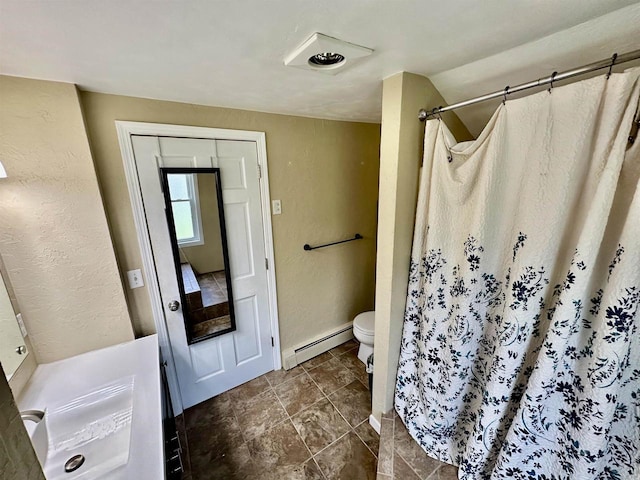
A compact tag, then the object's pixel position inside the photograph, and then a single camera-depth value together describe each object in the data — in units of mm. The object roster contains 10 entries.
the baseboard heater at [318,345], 2293
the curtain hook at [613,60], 773
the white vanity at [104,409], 898
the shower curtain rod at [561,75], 764
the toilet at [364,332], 2154
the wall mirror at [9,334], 1101
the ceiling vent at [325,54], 898
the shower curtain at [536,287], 815
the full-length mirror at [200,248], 1622
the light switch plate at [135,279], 1530
